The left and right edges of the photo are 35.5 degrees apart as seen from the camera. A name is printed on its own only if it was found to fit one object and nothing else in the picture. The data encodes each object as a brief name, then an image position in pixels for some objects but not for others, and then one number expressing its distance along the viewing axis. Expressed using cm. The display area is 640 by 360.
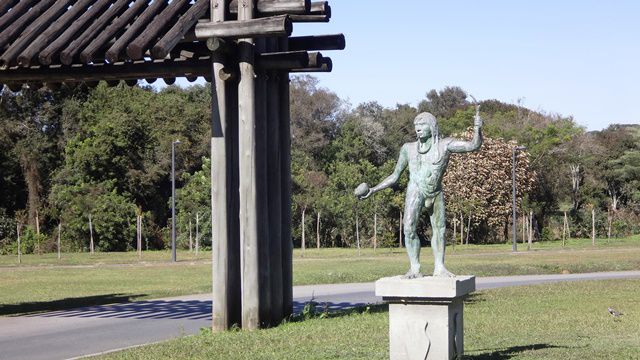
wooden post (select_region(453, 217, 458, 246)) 5266
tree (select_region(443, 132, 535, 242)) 5909
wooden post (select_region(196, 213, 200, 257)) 4818
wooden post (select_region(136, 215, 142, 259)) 4533
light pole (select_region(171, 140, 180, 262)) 4150
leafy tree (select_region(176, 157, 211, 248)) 5309
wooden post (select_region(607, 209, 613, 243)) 5924
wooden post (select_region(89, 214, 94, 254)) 4964
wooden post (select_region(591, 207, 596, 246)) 5334
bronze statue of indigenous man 1107
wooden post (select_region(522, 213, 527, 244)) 6075
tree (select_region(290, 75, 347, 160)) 6531
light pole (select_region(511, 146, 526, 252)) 4778
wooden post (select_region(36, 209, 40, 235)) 5019
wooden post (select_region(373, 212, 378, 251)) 5194
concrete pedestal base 1034
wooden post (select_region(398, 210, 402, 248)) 5606
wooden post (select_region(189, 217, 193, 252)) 5191
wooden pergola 1497
